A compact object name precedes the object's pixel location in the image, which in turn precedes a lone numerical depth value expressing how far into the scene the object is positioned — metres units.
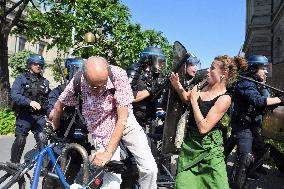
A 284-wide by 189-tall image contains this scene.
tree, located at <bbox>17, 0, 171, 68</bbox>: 17.45
